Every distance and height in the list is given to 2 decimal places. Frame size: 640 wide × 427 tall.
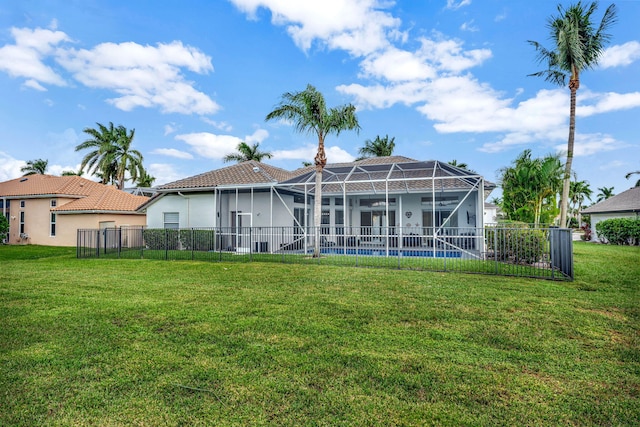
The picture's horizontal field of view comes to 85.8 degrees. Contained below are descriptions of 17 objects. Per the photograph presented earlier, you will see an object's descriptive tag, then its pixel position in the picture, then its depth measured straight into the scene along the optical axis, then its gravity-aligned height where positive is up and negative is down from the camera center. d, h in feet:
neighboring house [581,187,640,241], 83.71 +4.13
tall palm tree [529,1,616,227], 56.75 +30.56
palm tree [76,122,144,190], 113.29 +25.78
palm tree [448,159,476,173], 129.16 +23.36
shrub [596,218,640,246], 74.19 -1.51
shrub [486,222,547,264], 36.81 -1.99
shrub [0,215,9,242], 69.46 +1.23
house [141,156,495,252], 58.95 +5.42
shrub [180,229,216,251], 56.70 -1.76
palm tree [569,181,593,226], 184.11 +17.78
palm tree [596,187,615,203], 194.95 +18.31
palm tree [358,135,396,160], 136.11 +31.98
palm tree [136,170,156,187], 121.84 +17.77
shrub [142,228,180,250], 59.21 -1.60
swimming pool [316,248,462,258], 50.48 -3.98
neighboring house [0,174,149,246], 73.00 +4.57
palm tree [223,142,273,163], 126.72 +27.67
